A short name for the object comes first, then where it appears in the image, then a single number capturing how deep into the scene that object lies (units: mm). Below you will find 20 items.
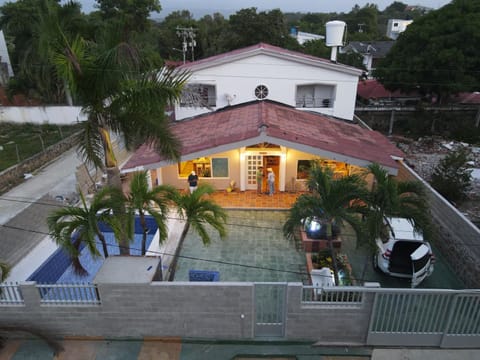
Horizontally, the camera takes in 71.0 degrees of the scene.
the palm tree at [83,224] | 7520
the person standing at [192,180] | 13848
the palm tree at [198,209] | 8391
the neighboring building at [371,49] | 43781
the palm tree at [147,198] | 7926
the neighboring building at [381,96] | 30062
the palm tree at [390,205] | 7484
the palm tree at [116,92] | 6914
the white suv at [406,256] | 9030
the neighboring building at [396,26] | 75488
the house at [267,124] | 12352
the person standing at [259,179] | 14414
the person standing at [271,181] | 14078
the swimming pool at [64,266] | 10109
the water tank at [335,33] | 20547
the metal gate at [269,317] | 7416
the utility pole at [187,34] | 36475
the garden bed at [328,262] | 9253
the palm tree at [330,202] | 7605
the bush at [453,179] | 14555
